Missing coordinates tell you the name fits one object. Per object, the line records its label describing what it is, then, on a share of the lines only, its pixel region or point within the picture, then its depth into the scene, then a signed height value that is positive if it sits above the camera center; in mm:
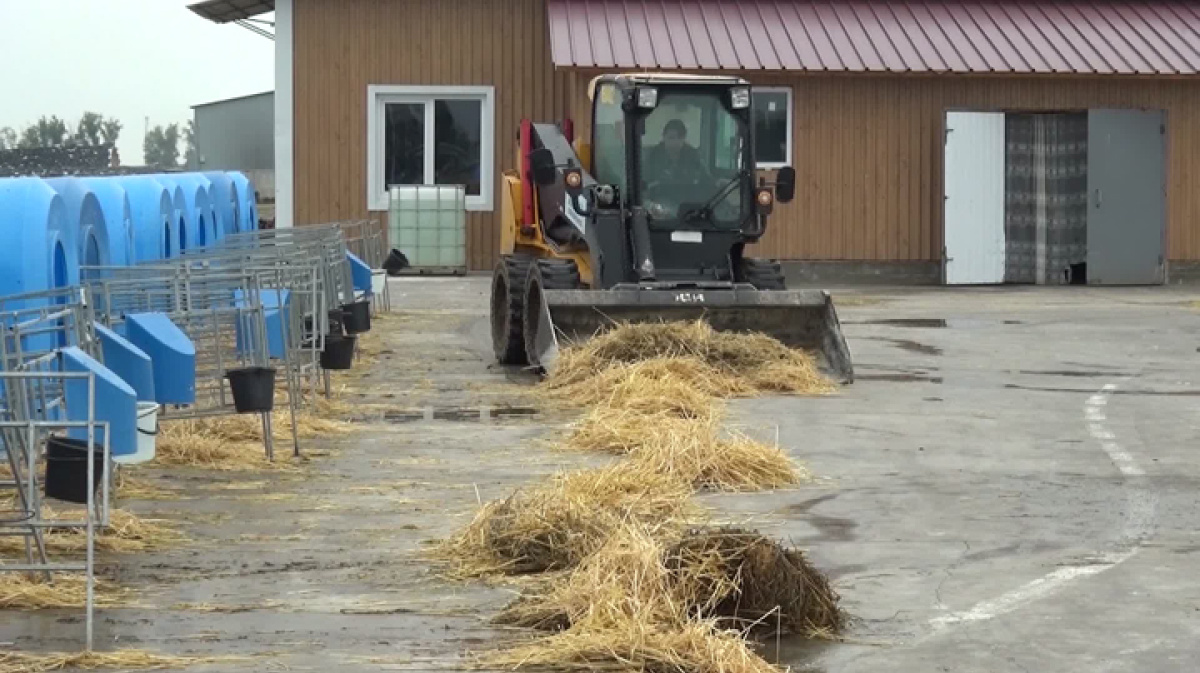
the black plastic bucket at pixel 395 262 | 26609 -574
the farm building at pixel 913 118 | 29672 +1393
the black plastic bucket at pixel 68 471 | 7824 -940
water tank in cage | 30844 -130
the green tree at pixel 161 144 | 71000 +2721
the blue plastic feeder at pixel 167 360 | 10906 -738
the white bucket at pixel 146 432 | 9680 -998
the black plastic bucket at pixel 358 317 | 16516 -809
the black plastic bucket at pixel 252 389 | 11391 -930
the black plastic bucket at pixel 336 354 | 14500 -944
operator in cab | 17984 +472
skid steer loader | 17734 +133
